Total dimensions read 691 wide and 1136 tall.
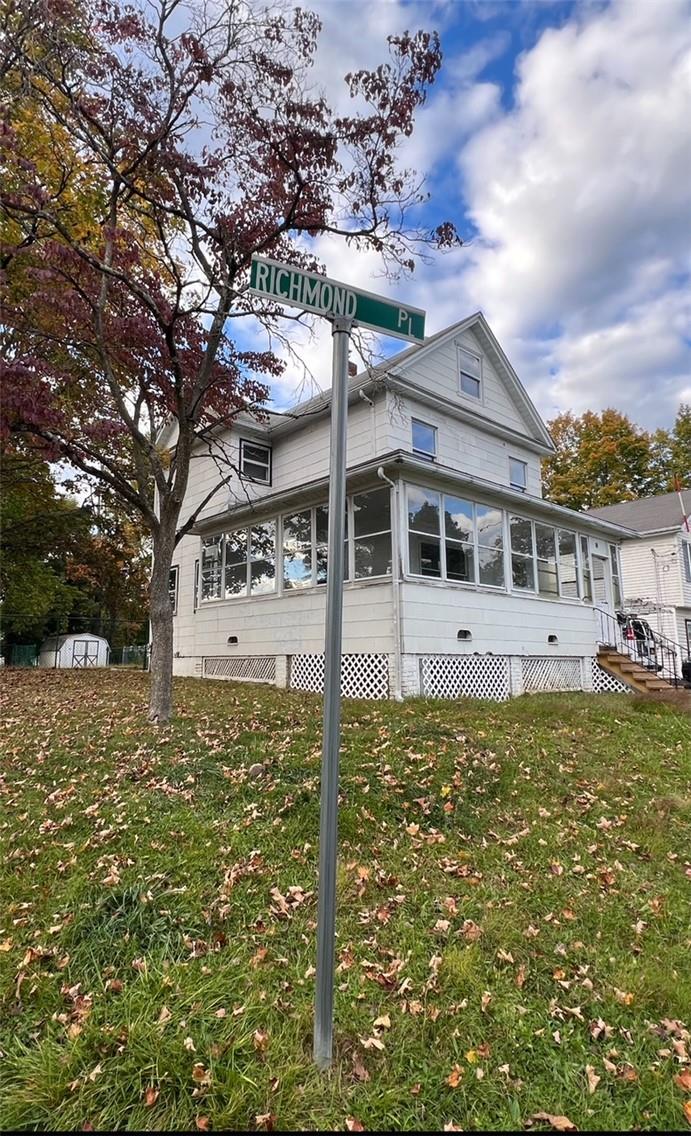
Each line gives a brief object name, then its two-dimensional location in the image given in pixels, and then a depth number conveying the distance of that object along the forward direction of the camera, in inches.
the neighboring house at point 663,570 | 859.4
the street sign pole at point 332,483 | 80.7
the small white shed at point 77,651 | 1219.9
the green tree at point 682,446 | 1333.7
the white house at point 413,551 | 406.3
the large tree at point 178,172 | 291.3
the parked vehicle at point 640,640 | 599.2
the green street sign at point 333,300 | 85.5
